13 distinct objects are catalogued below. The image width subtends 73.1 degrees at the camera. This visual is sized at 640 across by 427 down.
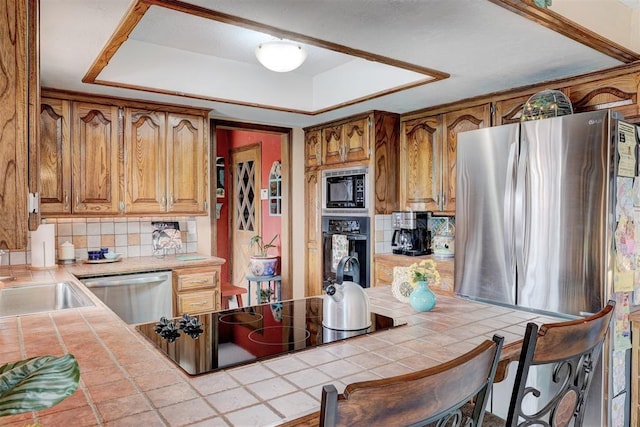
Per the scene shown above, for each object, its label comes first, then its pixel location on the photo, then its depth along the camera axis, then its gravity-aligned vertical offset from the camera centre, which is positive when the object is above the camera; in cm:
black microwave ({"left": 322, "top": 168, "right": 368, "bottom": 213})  384 +21
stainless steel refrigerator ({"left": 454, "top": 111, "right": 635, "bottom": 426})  206 -1
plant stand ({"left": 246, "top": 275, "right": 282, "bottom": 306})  461 -84
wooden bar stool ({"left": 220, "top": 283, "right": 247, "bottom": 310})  403 -74
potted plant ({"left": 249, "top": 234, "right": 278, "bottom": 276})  465 -57
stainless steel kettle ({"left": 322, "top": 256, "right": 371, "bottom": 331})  158 -35
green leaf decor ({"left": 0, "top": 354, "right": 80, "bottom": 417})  49 -20
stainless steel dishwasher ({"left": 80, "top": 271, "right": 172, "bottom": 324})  299 -59
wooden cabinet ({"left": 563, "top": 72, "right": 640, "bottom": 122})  239 +67
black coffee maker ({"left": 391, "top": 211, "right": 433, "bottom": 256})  373 -19
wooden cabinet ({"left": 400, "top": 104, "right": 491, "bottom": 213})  335 +46
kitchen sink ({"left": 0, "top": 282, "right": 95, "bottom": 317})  226 -46
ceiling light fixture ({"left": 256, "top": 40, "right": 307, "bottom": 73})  263 +96
